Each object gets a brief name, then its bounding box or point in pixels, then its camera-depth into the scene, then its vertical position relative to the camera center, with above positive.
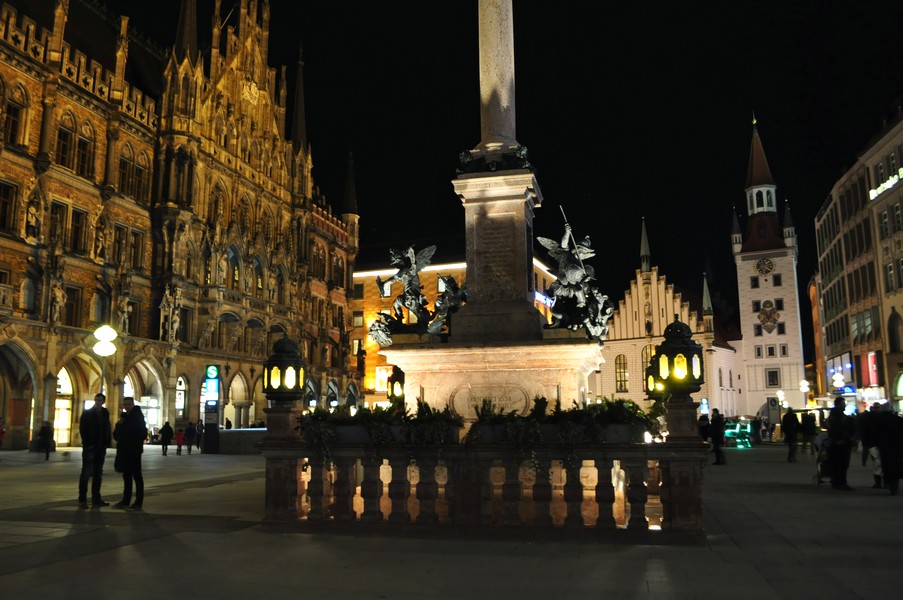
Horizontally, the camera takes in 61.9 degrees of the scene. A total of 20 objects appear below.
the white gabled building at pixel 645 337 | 84.12 +6.87
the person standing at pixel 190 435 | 34.26 -1.35
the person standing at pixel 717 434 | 23.97 -1.18
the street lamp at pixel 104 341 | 21.34 +1.87
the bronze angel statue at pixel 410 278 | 16.45 +2.78
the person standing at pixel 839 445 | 15.81 -1.05
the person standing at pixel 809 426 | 29.22 -1.20
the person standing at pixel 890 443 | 14.83 -0.98
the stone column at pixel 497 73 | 16.34 +7.09
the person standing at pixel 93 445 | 12.73 -0.65
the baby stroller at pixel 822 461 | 16.59 -1.44
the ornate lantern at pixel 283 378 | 10.63 +0.36
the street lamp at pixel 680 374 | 9.12 +0.31
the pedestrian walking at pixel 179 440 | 33.53 -1.54
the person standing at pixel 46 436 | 30.50 -1.16
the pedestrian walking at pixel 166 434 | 32.75 -1.27
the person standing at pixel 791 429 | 25.61 -1.13
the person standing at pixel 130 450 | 12.32 -0.72
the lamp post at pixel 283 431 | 10.03 -0.38
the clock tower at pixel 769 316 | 90.44 +9.69
